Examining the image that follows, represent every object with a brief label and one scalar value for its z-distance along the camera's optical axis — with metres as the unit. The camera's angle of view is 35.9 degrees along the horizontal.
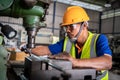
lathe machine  0.81
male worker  1.27
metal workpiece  0.82
